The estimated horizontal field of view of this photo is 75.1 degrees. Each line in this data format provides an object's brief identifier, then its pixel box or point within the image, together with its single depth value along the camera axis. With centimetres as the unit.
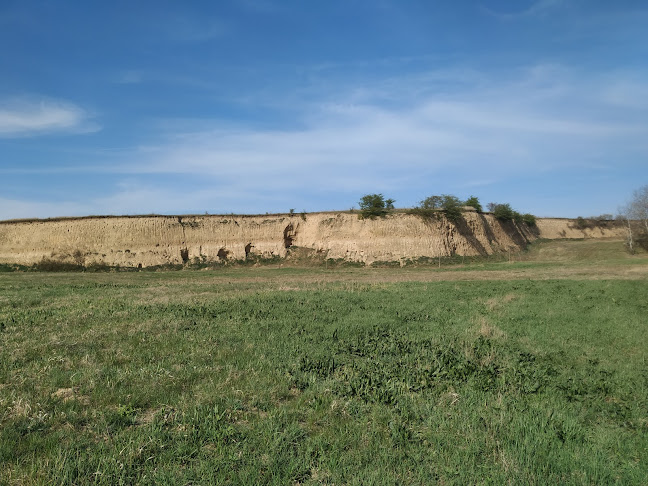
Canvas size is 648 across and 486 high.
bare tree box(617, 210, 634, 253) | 5346
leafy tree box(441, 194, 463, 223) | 5397
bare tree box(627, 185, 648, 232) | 5789
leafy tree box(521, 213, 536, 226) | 7430
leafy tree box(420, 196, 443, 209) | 5655
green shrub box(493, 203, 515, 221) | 6399
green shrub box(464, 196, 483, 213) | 6168
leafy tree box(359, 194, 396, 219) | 5397
